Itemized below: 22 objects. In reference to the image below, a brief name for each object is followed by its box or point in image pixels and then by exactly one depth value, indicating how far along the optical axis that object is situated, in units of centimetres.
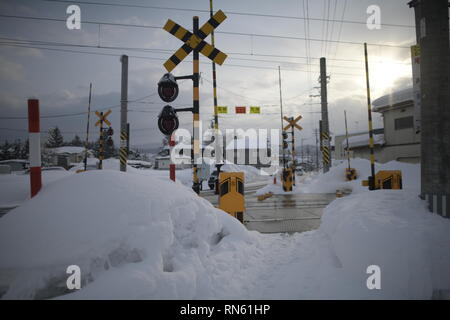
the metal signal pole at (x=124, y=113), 1133
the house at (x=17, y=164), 3466
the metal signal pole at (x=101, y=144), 1188
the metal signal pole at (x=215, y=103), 782
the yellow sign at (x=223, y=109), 1234
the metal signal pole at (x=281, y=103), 1395
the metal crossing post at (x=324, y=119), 1361
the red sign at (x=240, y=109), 1322
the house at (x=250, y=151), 5143
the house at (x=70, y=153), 4097
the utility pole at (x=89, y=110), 1400
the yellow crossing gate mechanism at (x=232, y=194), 496
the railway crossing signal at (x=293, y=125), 1303
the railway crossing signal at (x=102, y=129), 1202
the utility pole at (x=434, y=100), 297
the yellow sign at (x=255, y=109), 1355
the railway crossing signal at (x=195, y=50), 412
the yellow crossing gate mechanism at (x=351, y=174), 1319
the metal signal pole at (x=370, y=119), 587
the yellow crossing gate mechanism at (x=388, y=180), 651
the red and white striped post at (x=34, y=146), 225
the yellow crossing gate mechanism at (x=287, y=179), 1162
